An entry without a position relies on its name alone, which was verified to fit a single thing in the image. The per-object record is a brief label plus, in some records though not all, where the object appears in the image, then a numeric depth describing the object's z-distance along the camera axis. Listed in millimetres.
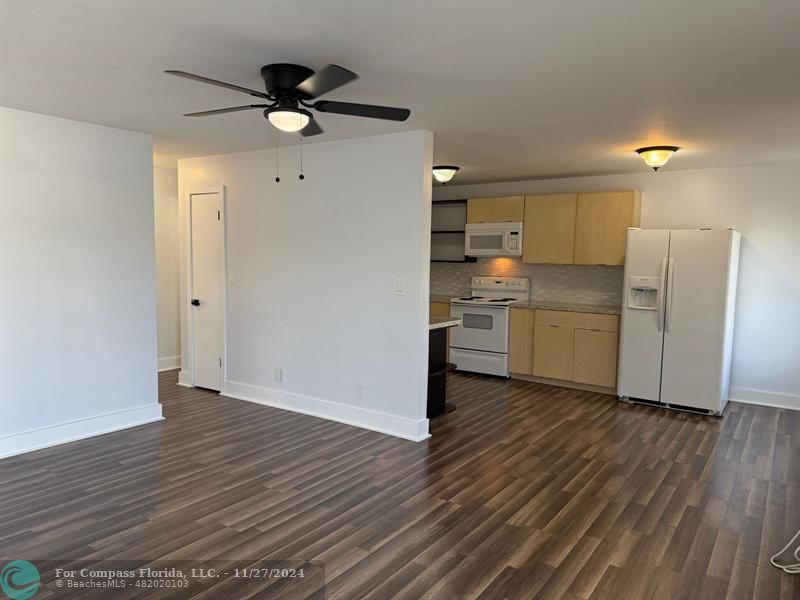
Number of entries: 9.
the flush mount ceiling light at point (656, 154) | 4547
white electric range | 6551
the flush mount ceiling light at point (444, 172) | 5820
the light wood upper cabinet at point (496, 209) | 6672
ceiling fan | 2662
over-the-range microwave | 6680
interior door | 5637
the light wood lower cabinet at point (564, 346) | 5941
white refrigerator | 5090
